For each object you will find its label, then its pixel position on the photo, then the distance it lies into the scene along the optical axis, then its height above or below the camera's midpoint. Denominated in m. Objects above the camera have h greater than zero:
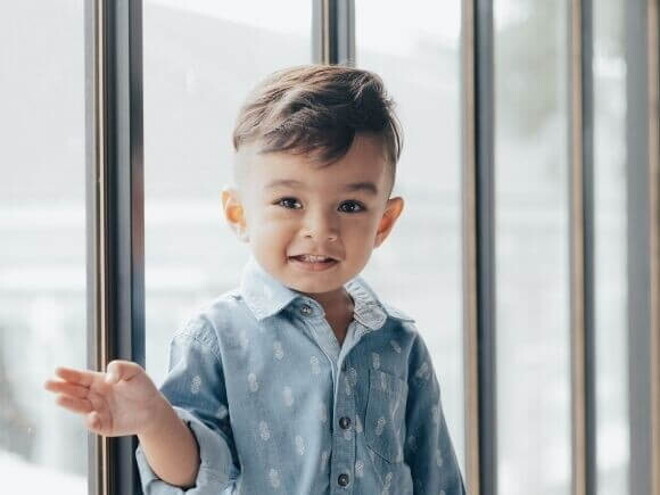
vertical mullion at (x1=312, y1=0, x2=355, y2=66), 2.02 +0.43
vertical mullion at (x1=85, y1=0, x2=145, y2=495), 1.51 +0.07
